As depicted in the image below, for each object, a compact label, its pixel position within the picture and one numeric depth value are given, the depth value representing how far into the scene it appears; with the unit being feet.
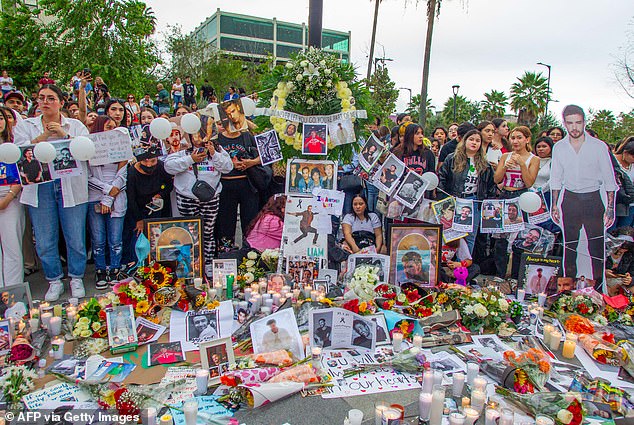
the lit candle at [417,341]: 11.18
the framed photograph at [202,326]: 11.88
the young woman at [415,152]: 18.69
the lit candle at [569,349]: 11.70
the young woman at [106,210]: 16.40
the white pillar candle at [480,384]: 9.11
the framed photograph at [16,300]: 11.87
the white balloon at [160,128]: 15.20
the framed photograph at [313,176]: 15.89
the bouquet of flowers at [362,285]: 13.25
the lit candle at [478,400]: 8.85
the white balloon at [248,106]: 17.01
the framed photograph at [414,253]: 16.29
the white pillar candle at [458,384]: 9.55
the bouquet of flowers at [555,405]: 8.39
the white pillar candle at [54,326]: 11.64
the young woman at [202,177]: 16.57
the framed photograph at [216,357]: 9.80
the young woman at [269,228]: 17.21
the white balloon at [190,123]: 15.61
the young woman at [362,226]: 17.89
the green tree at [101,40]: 48.26
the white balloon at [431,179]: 16.84
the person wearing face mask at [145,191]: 16.74
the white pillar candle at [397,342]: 11.48
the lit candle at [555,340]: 12.16
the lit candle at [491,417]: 8.10
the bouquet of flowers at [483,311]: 12.87
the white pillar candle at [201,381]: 9.32
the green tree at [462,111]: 106.36
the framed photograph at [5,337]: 10.73
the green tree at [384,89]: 62.13
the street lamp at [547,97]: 83.30
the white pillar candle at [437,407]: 8.25
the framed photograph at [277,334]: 10.98
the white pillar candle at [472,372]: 9.96
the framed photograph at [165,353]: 10.84
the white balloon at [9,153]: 13.70
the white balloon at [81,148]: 14.67
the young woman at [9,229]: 14.85
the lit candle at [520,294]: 15.09
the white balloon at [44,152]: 14.08
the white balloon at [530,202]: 16.15
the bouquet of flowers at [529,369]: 9.69
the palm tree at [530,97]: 88.79
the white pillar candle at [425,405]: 8.52
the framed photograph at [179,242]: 14.82
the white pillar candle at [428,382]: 9.16
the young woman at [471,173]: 17.87
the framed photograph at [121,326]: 11.44
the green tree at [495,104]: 96.63
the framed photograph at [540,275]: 15.70
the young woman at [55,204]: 15.01
